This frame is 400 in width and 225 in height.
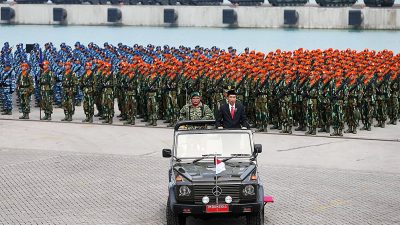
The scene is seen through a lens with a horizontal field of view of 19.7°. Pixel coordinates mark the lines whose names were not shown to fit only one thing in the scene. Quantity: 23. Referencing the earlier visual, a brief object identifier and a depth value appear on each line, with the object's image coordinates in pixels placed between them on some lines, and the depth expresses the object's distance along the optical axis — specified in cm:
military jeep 1830
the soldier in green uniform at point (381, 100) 3353
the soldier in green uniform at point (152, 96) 3344
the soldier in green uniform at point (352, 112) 3184
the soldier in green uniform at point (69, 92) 3481
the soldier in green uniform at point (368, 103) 3266
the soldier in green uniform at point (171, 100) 3338
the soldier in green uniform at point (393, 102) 3450
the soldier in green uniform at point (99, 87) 3474
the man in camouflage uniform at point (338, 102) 3136
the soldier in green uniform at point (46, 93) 3522
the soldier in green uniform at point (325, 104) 3175
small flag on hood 1858
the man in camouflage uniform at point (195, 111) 2138
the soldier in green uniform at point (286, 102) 3178
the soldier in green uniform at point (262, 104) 3188
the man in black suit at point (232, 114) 2125
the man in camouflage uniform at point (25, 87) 3544
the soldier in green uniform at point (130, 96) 3391
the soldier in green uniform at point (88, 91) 3444
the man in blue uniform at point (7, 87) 3703
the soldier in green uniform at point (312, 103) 3145
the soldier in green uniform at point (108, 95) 3406
